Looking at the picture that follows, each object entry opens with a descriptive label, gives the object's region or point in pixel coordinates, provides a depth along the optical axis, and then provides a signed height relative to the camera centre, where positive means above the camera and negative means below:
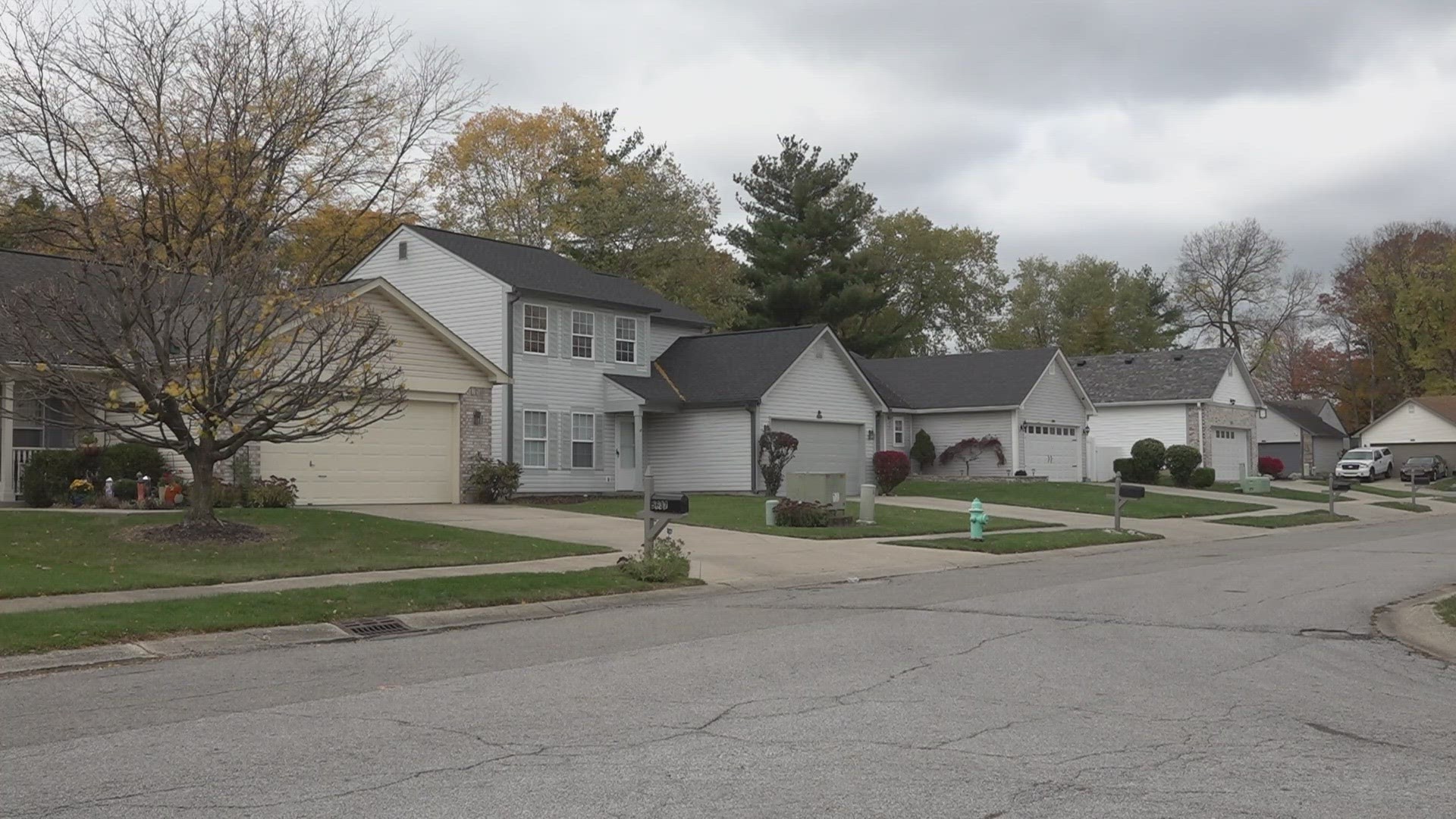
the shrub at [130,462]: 24.50 +0.42
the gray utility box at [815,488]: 26.50 -0.16
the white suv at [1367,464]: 63.41 +0.61
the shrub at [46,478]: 23.83 +0.12
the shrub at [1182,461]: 45.16 +0.58
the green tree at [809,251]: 59.38 +10.73
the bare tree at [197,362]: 17.86 +1.74
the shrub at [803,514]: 25.69 -0.67
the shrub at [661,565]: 17.14 -1.11
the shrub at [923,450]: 45.44 +1.03
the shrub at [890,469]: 38.66 +0.30
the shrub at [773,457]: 35.19 +0.62
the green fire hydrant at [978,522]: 24.77 -0.82
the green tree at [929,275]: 73.06 +11.49
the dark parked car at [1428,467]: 63.72 +0.45
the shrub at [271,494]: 24.19 -0.21
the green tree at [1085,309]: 79.94 +10.75
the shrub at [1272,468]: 59.75 +0.43
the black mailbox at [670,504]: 17.14 -0.31
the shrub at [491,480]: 29.83 +0.04
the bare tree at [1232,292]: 80.00 +11.48
